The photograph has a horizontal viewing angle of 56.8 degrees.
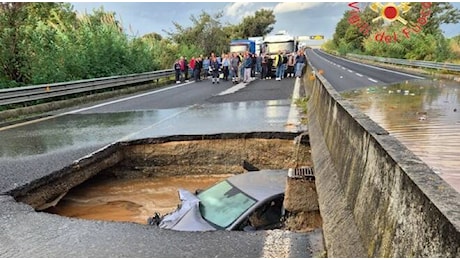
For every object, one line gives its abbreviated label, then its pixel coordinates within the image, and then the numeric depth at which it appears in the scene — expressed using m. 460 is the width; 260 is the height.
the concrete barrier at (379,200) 1.78
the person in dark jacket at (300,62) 22.88
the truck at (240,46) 36.62
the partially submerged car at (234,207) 4.72
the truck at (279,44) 32.12
